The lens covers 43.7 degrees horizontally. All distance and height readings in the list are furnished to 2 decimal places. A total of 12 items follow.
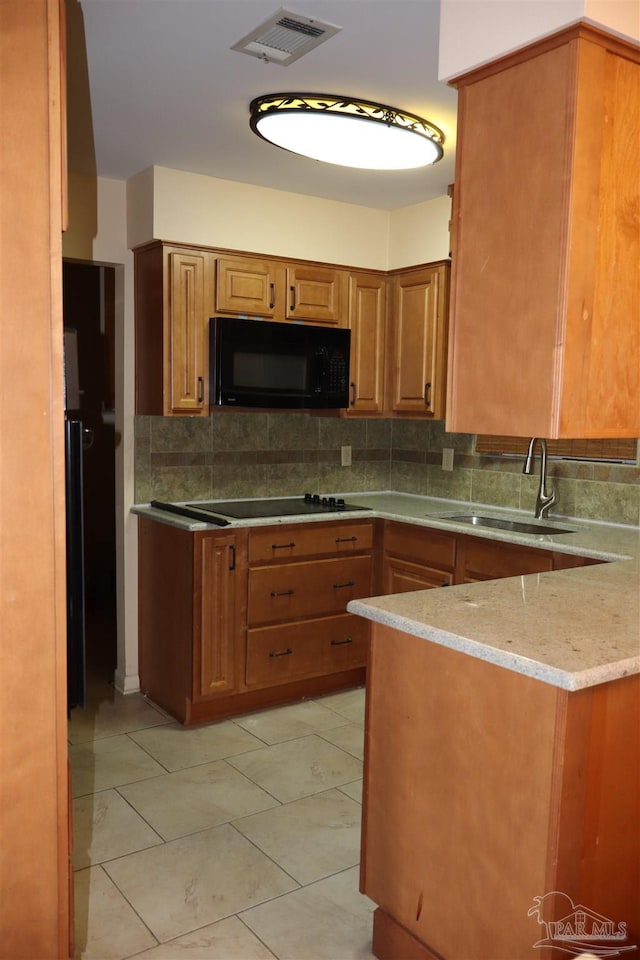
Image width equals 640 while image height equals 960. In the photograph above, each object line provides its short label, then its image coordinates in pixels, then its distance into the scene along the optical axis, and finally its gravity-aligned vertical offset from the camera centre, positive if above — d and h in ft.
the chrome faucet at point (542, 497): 12.15 -1.43
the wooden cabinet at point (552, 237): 5.82 +1.28
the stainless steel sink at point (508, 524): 11.77 -1.88
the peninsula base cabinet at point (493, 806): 5.22 -2.87
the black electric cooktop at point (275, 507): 12.09 -1.75
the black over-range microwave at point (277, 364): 11.89 +0.52
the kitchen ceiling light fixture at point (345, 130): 8.86 +3.11
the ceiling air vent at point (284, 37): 7.04 +3.31
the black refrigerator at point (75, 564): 5.40 -1.17
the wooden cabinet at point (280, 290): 12.16 +1.70
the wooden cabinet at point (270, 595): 11.40 -2.99
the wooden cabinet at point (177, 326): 11.70 +1.02
